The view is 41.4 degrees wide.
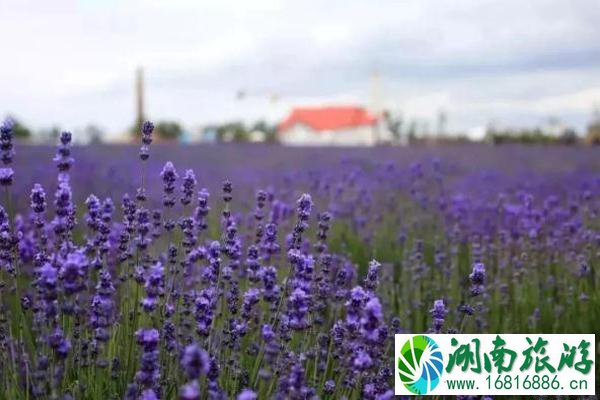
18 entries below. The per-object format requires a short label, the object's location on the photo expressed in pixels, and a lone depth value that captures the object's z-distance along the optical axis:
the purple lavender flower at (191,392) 1.30
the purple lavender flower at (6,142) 2.18
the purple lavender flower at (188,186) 2.36
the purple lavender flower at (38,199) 2.20
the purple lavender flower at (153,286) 1.74
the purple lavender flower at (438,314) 2.10
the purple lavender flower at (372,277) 2.07
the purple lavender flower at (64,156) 2.05
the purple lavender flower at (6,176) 2.17
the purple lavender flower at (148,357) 1.76
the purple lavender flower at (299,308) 1.90
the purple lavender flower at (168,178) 2.33
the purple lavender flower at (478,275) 2.04
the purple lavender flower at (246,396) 1.39
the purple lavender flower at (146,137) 2.36
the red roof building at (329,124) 60.25
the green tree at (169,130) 40.59
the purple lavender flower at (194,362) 1.34
